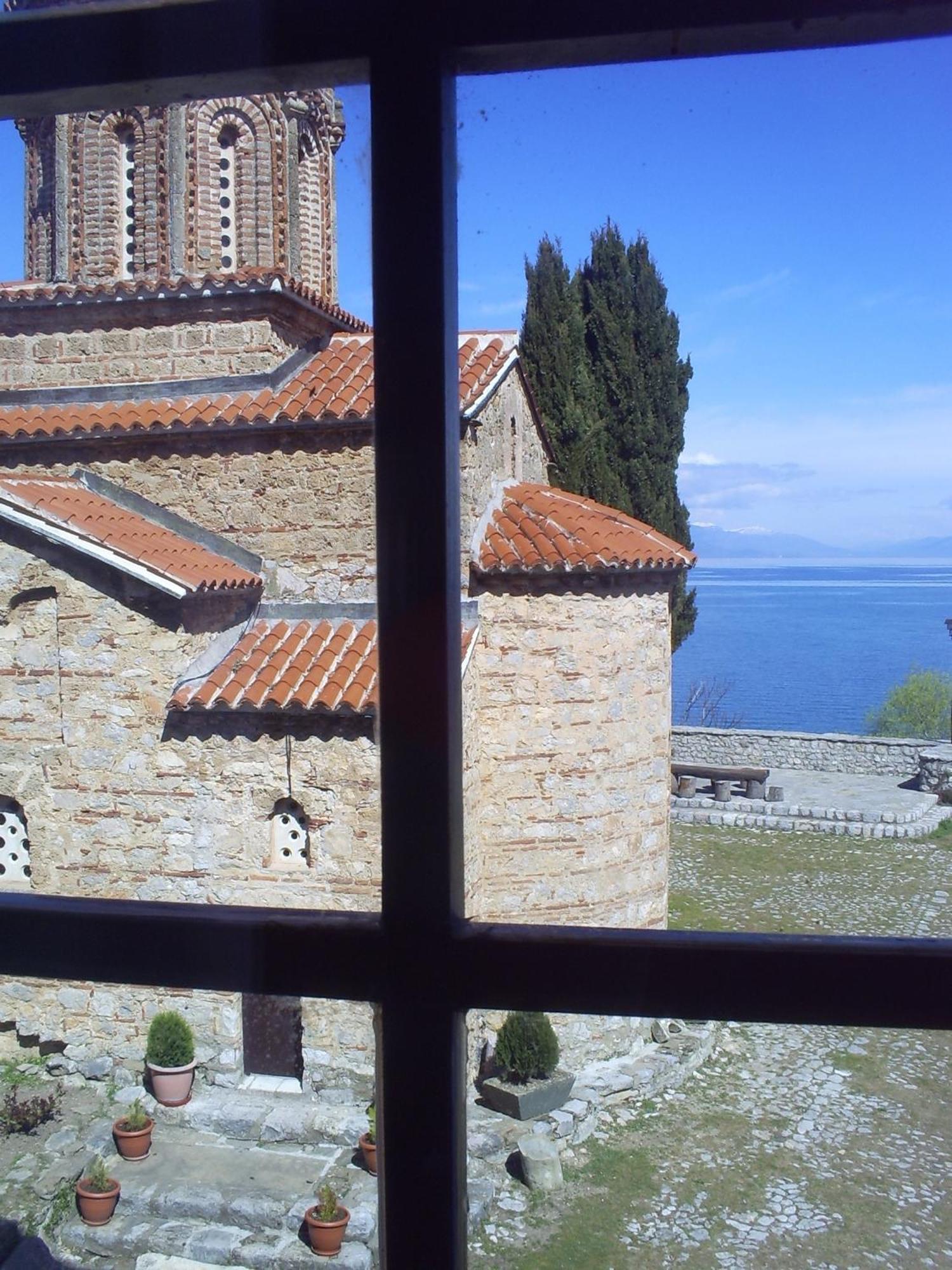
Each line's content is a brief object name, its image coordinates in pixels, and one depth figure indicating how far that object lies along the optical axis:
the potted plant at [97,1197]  4.90
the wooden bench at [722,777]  13.59
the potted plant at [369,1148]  5.38
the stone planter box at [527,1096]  6.06
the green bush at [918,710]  20.06
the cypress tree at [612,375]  12.45
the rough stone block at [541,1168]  5.38
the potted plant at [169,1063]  6.10
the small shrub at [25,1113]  5.69
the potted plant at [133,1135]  5.50
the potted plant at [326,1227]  4.68
